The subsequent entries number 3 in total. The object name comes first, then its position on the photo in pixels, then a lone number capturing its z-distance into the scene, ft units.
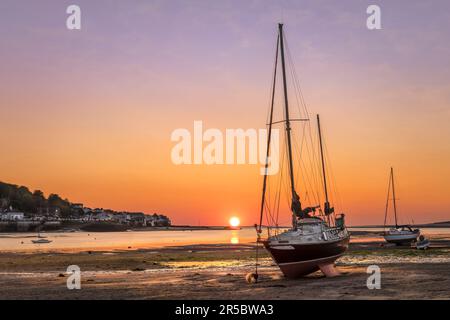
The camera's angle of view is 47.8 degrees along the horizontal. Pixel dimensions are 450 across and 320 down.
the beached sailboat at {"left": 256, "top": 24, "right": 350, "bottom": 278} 104.27
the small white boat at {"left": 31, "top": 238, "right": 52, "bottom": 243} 351.75
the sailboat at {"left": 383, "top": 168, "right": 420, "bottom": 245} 249.75
